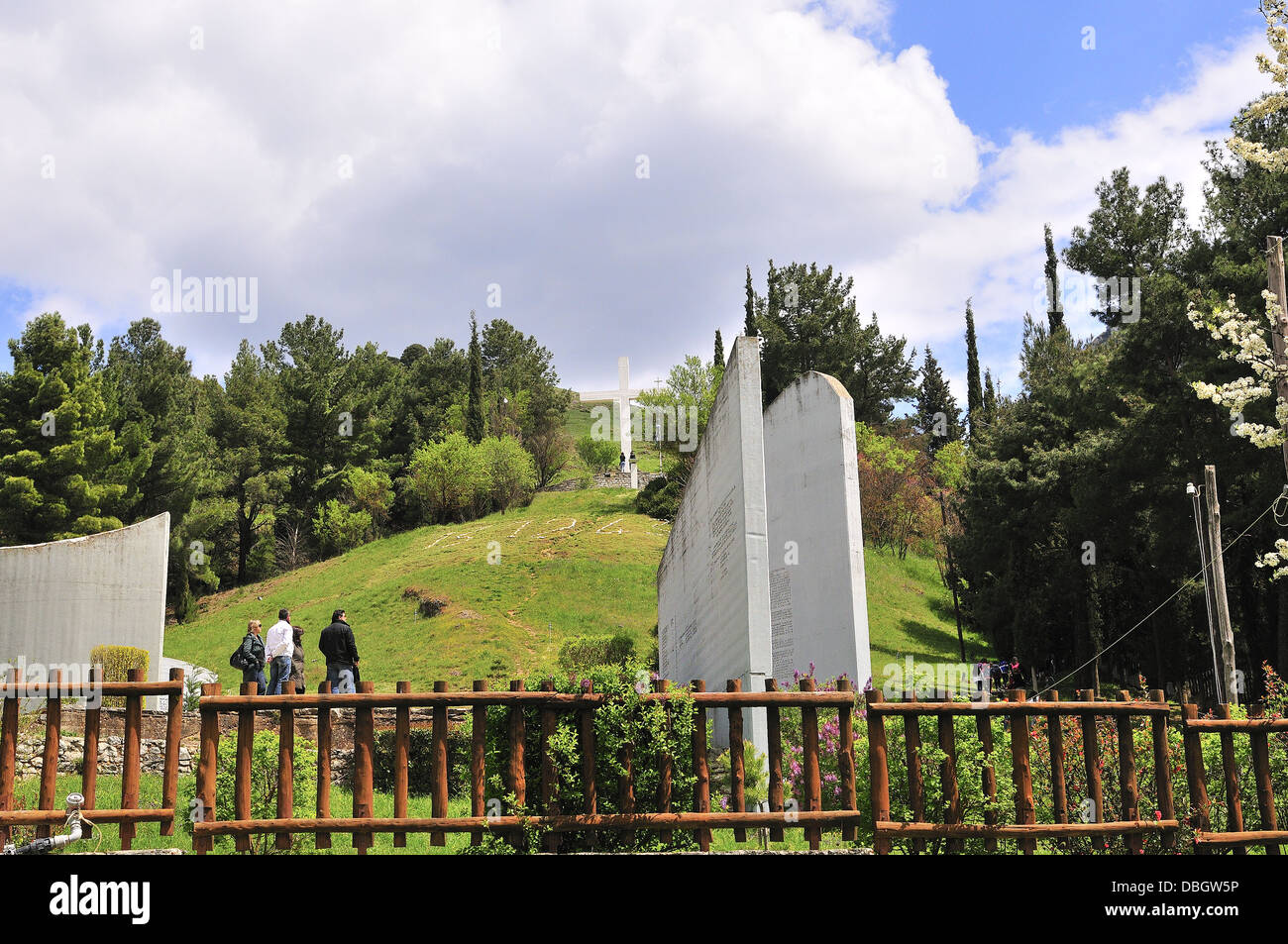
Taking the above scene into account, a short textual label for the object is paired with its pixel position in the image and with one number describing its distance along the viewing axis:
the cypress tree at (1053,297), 46.28
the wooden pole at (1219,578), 16.19
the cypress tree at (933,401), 66.69
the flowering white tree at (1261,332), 8.15
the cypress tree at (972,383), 54.75
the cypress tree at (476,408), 57.59
